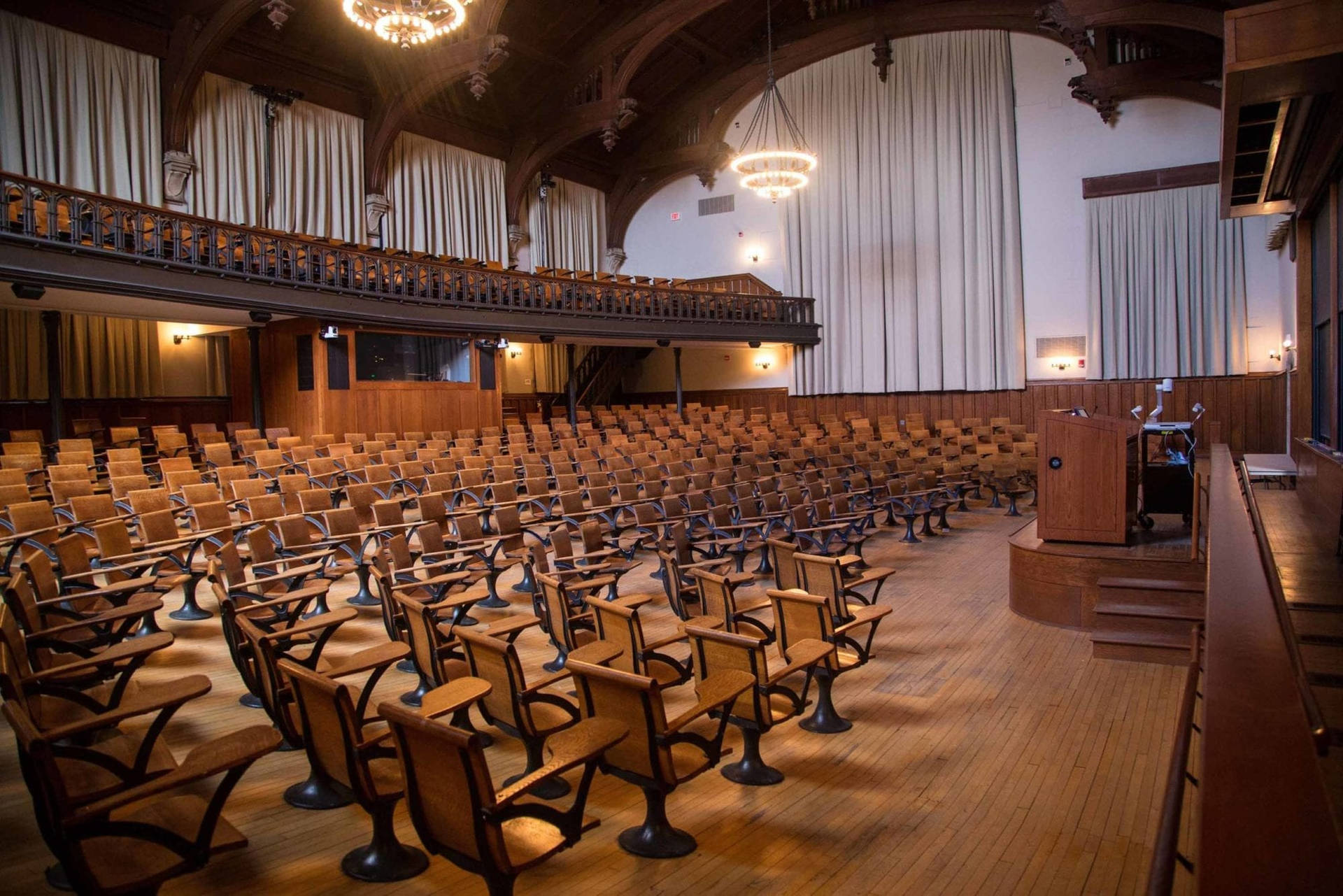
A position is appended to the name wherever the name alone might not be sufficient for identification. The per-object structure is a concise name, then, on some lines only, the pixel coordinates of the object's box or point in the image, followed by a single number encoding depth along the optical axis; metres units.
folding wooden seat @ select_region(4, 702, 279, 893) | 2.13
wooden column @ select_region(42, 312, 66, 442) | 11.59
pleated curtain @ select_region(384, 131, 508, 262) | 17.86
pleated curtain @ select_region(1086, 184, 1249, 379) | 15.56
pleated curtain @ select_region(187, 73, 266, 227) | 14.30
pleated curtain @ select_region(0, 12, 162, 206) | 11.90
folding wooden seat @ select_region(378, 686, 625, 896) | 2.29
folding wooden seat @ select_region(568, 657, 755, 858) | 2.90
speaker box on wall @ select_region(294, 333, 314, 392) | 13.04
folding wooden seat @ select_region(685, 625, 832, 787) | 3.49
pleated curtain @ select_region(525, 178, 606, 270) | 21.14
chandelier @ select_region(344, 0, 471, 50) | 10.14
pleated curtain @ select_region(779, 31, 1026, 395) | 17.84
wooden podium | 6.00
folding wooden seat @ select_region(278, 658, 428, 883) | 2.69
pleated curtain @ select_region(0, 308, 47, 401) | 13.27
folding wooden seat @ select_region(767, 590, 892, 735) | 4.14
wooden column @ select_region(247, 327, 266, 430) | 13.05
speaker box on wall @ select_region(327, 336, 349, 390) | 13.02
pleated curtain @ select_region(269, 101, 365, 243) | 15.61
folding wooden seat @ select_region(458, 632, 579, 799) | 3.27
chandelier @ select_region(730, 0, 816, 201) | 15.19
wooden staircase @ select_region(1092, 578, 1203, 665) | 5.23
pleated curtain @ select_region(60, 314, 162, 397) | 14.05
